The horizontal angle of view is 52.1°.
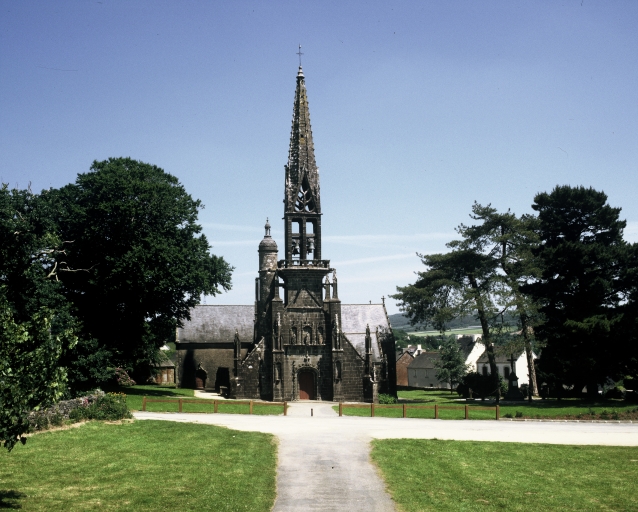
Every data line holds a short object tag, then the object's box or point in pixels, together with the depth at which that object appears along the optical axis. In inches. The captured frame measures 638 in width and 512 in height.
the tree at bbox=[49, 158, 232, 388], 1803.6
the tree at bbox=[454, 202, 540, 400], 1988.2
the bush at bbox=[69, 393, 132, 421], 1135.6
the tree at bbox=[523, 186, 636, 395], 1921.8
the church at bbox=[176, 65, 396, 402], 2064.5
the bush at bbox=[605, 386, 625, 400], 2103.8
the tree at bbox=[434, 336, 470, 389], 3034.2
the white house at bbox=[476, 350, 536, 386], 3248.0
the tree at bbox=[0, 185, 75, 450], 551.8
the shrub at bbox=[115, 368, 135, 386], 1820.9
